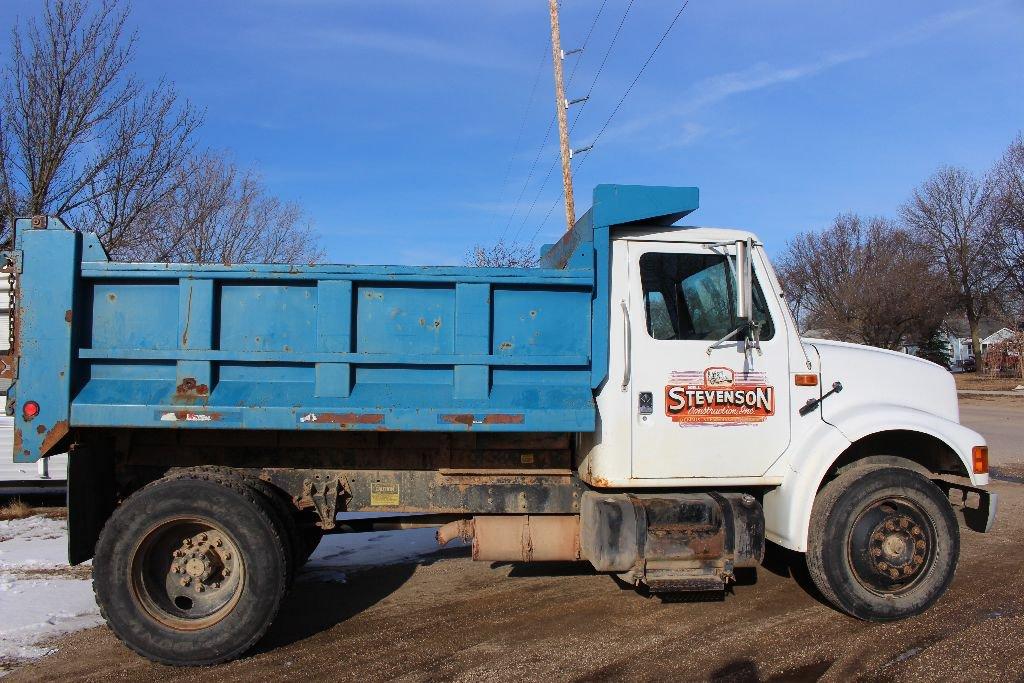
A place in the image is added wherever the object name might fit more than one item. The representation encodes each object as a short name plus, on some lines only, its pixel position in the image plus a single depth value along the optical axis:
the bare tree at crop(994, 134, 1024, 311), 34.56
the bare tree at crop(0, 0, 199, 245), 9.52
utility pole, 15.69
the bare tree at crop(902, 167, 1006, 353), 39.44
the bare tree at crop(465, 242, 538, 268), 16.42
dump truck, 4.20
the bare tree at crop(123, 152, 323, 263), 11.77
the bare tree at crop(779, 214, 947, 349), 40.75
